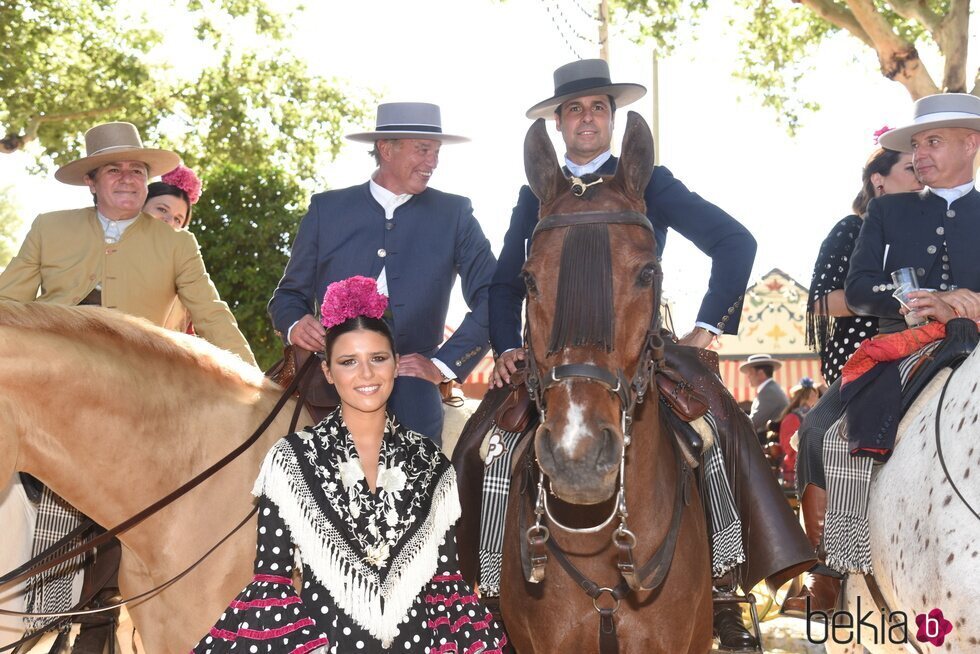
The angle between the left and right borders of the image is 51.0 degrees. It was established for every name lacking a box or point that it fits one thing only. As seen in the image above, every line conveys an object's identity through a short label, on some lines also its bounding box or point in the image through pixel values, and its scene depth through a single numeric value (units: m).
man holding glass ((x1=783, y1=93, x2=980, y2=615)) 5.33
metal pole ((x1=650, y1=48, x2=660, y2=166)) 21.86
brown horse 3.54
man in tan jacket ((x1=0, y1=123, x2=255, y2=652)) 5.86
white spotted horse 4.05
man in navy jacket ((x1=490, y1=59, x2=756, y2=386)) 4.78
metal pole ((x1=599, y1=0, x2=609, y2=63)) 13.94
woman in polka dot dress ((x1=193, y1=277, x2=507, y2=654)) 3.50
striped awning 28.06
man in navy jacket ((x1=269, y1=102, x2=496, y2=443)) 5.53
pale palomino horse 3.97
